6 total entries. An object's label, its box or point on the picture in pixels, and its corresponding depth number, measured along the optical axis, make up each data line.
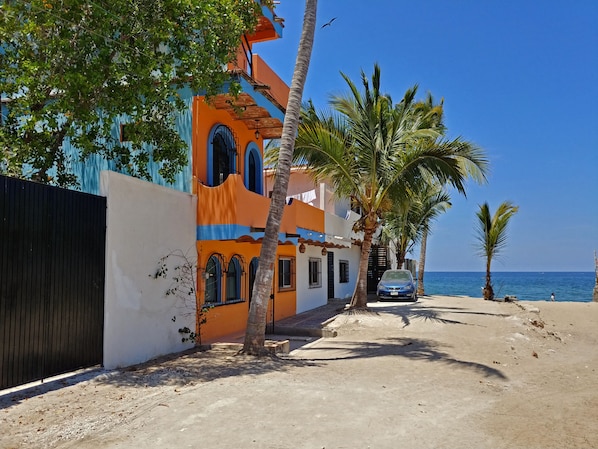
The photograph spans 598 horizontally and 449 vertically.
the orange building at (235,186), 10.37
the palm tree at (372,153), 14.92
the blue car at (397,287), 22.23
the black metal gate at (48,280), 6.41
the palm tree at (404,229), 27.02
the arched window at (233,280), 12.42
